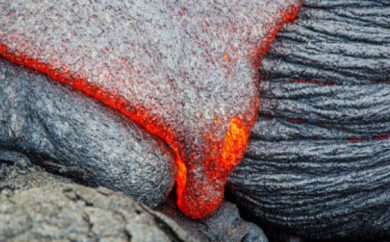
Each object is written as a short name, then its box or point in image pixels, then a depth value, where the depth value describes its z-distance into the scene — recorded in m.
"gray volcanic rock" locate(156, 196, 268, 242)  2.80
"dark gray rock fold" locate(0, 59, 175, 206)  2.61
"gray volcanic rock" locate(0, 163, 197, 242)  2.35
